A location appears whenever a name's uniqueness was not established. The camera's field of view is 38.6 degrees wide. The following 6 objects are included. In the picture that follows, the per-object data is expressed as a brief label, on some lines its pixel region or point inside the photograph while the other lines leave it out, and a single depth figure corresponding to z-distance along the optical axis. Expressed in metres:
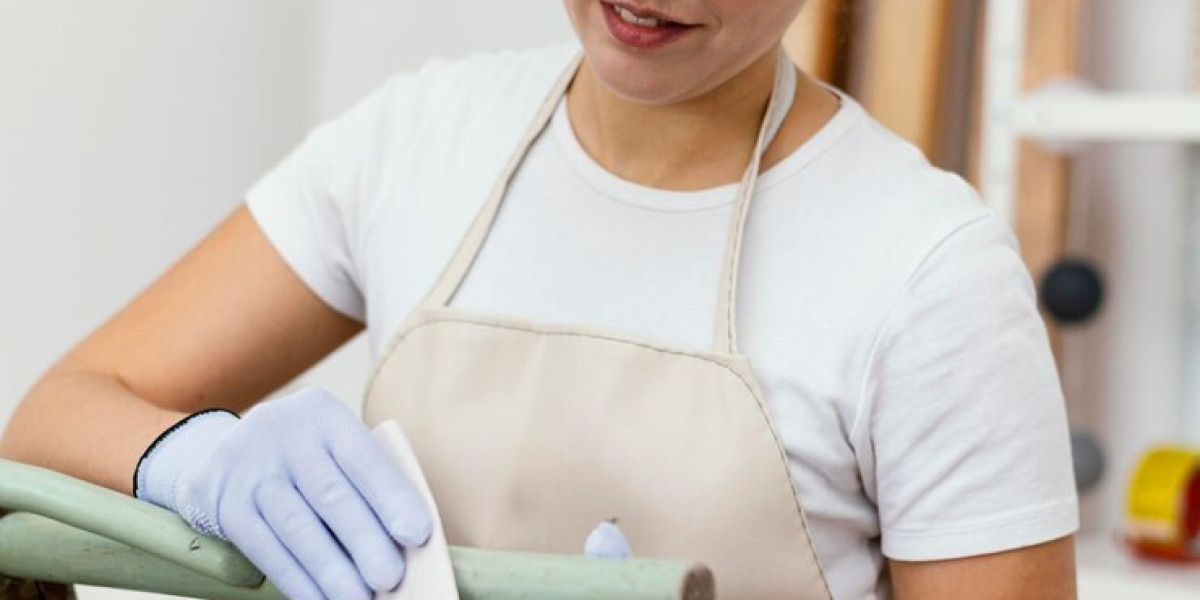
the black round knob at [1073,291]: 1.68
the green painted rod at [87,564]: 0.83
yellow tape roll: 1.63
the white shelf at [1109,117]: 1.57
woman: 1.02
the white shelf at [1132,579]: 1.57
